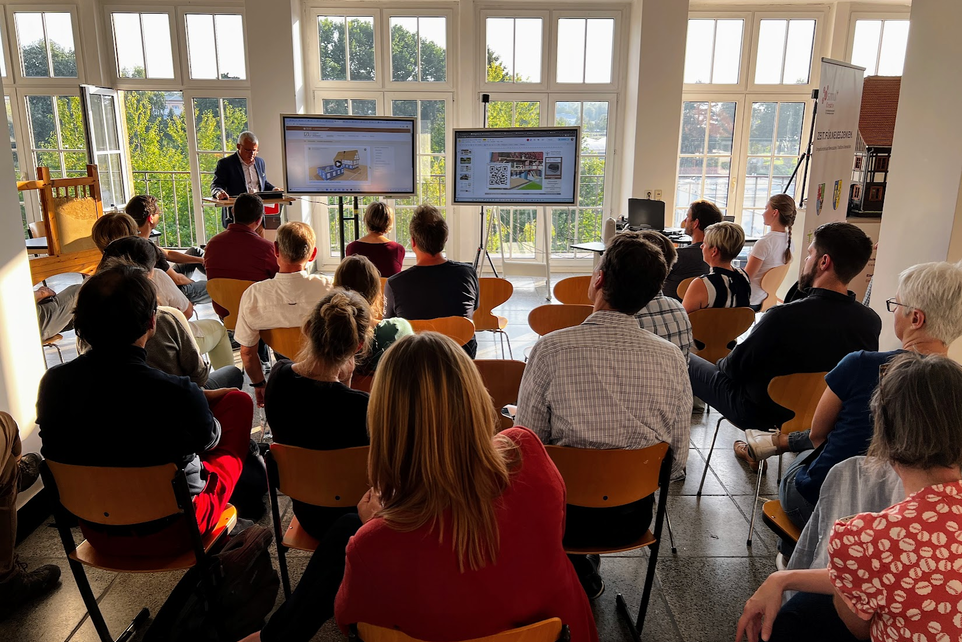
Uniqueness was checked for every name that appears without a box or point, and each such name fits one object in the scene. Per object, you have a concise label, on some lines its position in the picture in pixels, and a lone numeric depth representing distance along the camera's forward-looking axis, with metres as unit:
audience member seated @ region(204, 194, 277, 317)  4.32
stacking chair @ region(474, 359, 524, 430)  2.70
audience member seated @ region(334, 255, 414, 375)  2.71
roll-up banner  5.35
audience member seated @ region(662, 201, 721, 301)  4.34
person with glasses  2.04
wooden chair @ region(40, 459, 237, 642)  1.85
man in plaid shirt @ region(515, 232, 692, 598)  1.97
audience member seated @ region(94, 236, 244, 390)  2.62
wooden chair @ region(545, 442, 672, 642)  1.88
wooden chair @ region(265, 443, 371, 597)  1.92
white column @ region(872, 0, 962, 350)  3.75
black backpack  2.17
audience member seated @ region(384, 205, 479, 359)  3.57
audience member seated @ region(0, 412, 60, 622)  2.30
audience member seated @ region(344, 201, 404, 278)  4.51
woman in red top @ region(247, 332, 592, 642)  1.26
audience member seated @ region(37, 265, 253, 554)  1.88
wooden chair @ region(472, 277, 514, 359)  4.25
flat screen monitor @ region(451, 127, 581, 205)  6.54
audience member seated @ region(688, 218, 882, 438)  2.63
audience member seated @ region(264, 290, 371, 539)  2.00
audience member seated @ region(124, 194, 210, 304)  4.44
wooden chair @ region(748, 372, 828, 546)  2.55
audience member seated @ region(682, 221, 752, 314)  3.57
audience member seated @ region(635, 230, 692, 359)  2.87
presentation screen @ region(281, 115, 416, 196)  6.29
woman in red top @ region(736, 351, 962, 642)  1.27
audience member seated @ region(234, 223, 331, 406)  3.38
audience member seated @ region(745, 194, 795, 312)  4.70
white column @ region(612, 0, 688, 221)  7.17
